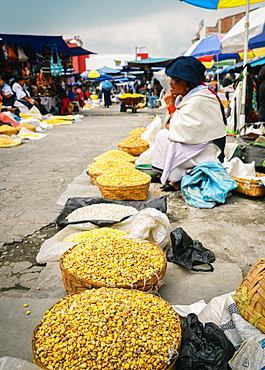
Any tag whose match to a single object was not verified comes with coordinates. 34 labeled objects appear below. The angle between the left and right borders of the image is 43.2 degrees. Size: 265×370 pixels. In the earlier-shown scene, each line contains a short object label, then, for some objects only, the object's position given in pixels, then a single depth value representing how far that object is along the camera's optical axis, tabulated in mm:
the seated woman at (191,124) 3908
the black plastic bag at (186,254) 2434
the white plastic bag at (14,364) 1237
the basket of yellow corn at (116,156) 4836
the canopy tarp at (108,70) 26109
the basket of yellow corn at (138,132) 6834
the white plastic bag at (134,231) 2480
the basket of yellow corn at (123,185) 3463
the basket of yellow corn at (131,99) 16797
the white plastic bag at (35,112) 11512
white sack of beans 2887
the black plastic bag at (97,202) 3125
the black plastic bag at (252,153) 4246
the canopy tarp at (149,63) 17844
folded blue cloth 3627
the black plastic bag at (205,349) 1350
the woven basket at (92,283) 1822
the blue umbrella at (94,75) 24722
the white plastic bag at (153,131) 5973
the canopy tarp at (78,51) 15984
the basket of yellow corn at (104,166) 4105
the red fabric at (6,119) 9734
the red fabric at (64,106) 14773
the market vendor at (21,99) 11513
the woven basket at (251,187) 3721
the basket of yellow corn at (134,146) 5652
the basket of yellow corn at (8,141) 7762
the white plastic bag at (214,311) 1619
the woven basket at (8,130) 8719
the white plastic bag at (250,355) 1244
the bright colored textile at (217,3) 6472
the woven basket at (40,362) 1329
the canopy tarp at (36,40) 11898
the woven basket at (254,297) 1435
